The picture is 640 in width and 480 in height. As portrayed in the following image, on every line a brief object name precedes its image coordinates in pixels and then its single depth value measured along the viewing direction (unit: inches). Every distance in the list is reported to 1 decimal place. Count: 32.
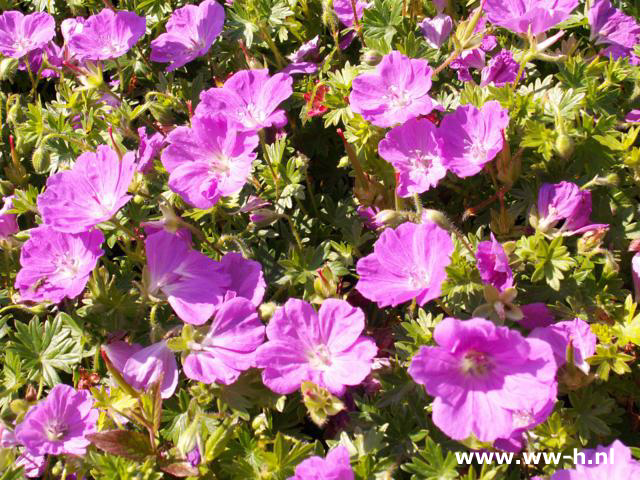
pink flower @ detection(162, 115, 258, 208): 14.1
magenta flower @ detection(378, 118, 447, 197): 14.3
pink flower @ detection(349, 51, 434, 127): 14.5
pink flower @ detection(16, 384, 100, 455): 13.0
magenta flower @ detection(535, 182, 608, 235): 13.7
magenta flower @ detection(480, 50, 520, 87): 15.5
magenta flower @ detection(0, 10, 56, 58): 17.2
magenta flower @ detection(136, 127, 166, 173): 15.1
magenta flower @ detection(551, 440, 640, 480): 11.9
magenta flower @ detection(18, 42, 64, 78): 17.4
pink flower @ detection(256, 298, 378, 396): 12.6
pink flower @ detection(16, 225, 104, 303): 13.6
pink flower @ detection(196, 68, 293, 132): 14.9
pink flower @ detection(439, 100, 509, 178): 14.0
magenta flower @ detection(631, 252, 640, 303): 13.7
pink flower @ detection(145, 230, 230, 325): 13.5
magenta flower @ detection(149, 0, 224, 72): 16.5
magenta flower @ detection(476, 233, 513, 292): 12.9
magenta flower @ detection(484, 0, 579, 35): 14.8
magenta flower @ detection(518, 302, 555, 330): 13.3
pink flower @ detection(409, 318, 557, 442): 11.8
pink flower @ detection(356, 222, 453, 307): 13.2
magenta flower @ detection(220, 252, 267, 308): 13.7
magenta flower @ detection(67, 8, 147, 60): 16.5
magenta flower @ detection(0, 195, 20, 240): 15.0
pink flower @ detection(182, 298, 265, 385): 12.9
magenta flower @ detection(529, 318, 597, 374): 12.7
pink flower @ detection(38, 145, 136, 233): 13.7
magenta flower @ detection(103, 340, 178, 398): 13.4
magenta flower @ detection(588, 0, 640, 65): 16.0
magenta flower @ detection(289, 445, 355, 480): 11.9
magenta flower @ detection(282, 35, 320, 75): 16.5
